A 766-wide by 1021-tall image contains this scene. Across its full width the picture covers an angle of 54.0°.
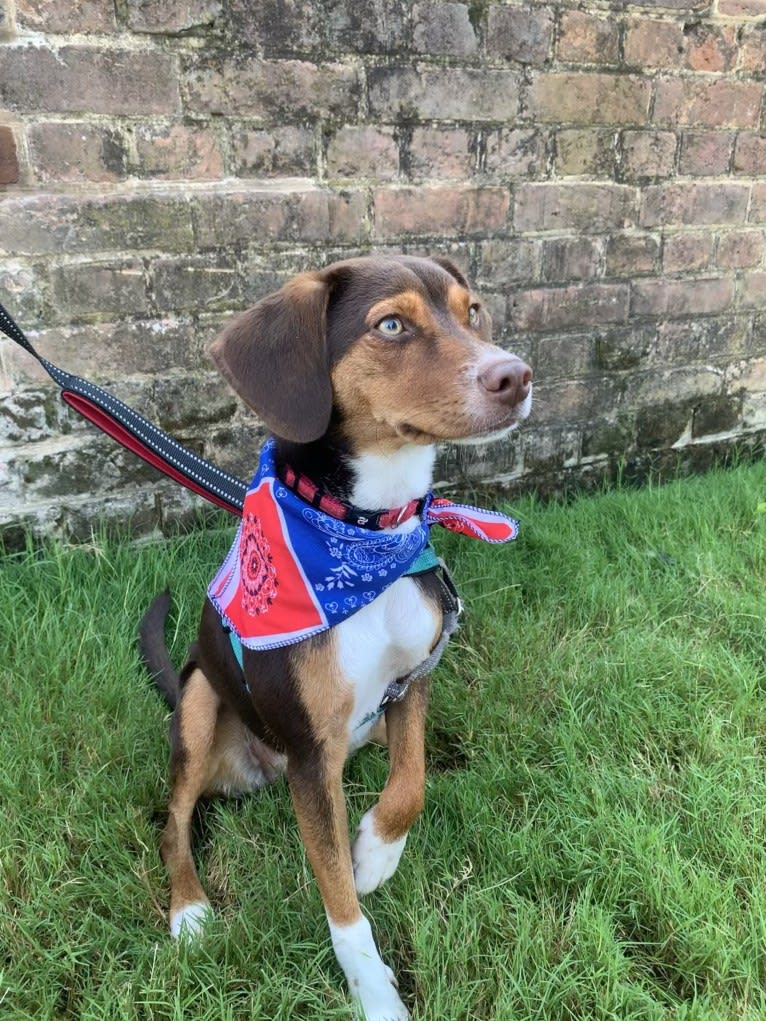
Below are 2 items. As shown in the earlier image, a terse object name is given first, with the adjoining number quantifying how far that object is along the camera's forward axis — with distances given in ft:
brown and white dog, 1.75
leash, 2.27
